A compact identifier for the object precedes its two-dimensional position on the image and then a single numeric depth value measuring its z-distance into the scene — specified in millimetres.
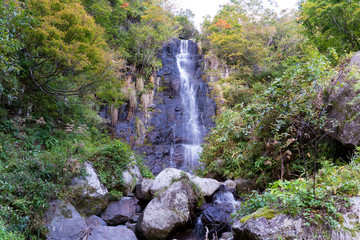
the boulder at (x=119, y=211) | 5722
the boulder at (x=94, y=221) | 4845
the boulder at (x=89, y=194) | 5121
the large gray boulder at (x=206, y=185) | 6172
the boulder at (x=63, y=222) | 4163
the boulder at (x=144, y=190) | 6552
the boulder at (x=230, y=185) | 6461
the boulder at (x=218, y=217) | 4812
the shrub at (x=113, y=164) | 6317
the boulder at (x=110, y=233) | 4312
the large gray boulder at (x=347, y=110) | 4188
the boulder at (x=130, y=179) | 6750
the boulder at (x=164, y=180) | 6227
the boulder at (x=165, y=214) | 4906
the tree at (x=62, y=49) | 6242
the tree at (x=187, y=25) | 24972
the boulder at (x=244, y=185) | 6286
